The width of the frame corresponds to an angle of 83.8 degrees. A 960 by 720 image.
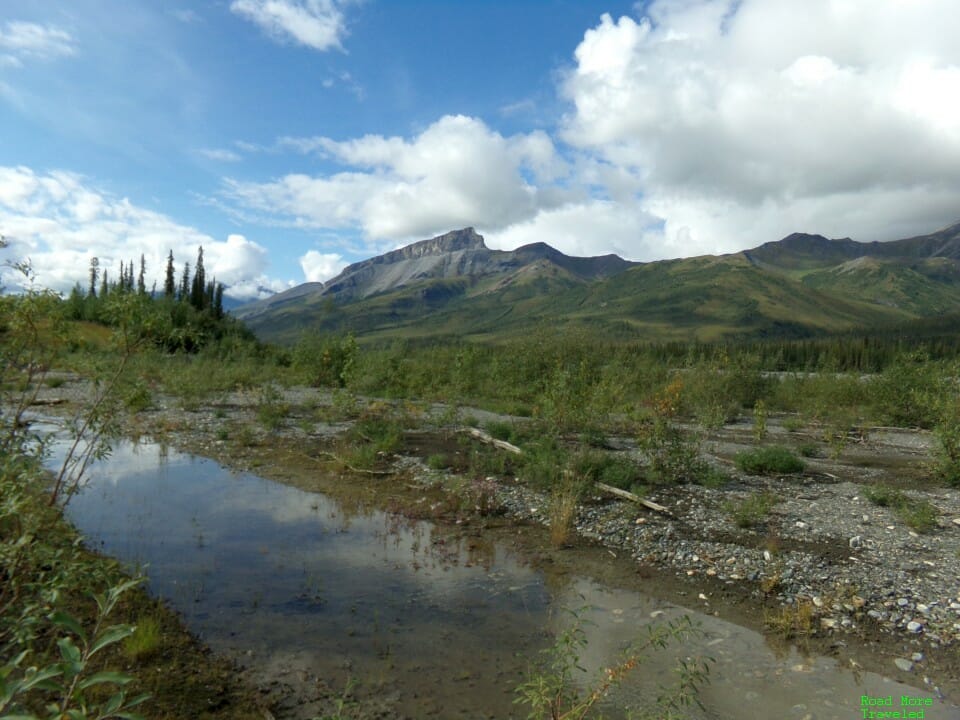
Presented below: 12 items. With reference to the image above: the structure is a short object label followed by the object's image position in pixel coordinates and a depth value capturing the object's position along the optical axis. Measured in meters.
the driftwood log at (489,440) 20.98
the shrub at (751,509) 14.41
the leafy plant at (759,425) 29.64
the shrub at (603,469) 17.20
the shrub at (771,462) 20.34
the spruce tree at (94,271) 111.88
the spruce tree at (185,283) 94.58
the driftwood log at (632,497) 15.17
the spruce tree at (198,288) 94.19
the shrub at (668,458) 18.56
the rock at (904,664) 8.53
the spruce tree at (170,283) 96.16
